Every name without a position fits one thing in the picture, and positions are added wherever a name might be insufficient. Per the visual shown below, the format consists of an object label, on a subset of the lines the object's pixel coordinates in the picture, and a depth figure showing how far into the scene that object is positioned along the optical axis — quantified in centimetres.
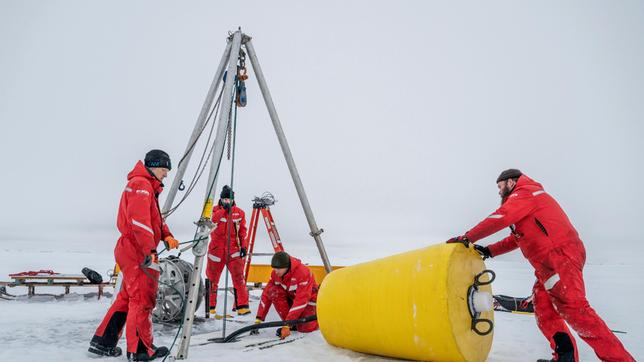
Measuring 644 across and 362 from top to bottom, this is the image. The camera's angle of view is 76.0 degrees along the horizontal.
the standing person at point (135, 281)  321
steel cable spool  470
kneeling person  461
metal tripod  342
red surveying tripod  807
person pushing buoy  287
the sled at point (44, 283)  647
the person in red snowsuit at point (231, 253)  589
